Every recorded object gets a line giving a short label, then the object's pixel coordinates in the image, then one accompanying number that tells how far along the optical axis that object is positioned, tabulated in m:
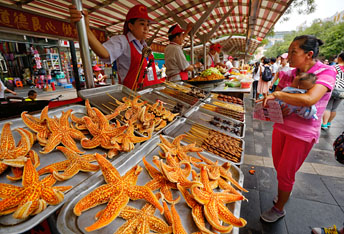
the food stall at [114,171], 0.95
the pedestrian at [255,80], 9.97
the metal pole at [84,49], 2.09
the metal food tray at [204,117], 2.91
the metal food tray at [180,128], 2.26
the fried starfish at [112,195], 0.94
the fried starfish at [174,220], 0.94
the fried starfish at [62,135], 1.35
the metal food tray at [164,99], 3.00
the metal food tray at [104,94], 2.14
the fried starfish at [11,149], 1.06
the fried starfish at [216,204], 1.03
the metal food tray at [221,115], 3.30
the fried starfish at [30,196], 0.85
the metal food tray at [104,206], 0.93
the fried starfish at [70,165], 1.12
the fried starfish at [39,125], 1.38
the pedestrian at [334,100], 4.52
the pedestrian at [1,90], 5.32
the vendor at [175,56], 4.41
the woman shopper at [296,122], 1.81
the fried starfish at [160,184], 1.19
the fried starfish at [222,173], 1.37
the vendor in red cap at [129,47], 2.59
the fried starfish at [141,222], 0.91
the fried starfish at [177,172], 1.22
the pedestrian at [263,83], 8.56
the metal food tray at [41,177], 0.83
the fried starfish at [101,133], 1.46
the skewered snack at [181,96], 3.54
